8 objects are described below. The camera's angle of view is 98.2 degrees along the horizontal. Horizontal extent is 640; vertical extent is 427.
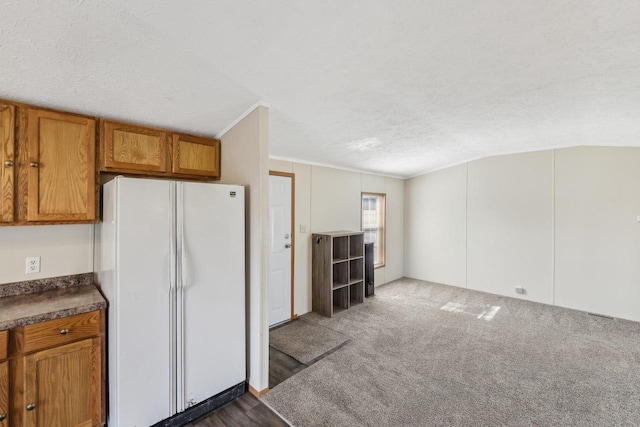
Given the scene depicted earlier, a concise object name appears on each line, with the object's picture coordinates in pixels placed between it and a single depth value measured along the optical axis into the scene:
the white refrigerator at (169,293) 1.76
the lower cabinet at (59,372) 1.58
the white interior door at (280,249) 3.60
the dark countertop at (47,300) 1.61
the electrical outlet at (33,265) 2.05
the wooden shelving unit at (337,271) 3.89
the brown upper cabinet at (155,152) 2.13
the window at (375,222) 5.30
